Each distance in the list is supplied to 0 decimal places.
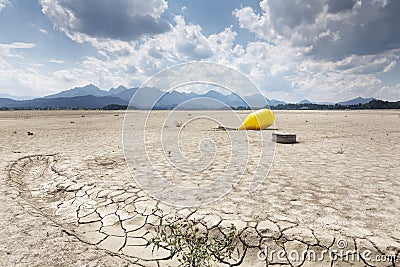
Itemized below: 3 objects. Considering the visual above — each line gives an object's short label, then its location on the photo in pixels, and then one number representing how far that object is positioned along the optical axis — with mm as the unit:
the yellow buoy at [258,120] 15891
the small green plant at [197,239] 2662
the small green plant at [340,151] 8029
